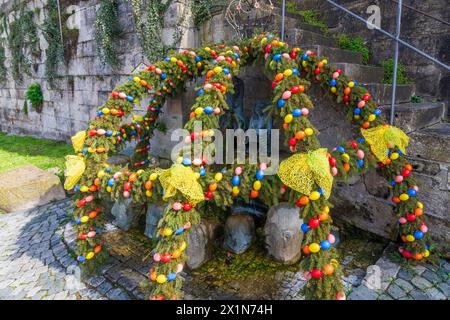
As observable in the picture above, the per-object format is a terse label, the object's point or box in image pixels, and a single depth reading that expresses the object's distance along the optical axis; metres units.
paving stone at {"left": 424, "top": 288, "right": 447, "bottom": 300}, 2.55
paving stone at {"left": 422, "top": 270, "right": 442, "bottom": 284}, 2.74
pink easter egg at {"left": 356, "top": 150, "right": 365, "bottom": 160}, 2.66
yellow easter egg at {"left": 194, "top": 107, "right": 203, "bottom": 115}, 2.68
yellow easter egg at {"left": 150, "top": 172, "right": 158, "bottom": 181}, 2.57
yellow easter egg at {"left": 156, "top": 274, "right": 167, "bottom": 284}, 2.25
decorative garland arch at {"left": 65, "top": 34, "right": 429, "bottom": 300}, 2.30
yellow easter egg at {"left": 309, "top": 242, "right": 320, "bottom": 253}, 2.21
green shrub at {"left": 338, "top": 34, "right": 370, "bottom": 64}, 4.61
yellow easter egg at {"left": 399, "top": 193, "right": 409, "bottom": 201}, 2.82
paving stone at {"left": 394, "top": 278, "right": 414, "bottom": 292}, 2.66
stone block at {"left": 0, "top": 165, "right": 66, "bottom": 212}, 4.65
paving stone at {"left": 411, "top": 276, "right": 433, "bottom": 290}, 2.68
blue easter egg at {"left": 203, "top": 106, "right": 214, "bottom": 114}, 2.69
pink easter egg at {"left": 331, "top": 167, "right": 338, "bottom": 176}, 2.48
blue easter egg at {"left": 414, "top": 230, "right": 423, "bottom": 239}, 2.82
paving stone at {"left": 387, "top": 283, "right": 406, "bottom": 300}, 2.58
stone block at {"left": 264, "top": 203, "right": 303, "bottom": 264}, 3.12
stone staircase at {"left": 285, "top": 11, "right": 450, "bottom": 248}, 2.97
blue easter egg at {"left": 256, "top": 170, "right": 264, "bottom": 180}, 2.48
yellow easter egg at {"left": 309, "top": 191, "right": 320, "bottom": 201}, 2.28
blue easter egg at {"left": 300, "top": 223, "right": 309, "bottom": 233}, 2.30
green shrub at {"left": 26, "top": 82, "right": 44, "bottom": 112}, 8.40
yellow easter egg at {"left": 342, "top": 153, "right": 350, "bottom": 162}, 2.58
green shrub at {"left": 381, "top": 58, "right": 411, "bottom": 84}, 4.31
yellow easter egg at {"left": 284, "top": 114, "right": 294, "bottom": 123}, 2.49
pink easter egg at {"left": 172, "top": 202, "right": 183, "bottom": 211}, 2.38
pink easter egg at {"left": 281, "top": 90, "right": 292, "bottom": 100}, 2.55
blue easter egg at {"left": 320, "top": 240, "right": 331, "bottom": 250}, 2.22
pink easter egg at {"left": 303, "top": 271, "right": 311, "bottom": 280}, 2.24
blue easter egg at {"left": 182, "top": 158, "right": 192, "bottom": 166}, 2.48
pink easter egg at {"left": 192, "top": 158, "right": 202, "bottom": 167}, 2.50
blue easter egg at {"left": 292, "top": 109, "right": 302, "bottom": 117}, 2.48
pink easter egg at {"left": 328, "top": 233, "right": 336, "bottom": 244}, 2.28
